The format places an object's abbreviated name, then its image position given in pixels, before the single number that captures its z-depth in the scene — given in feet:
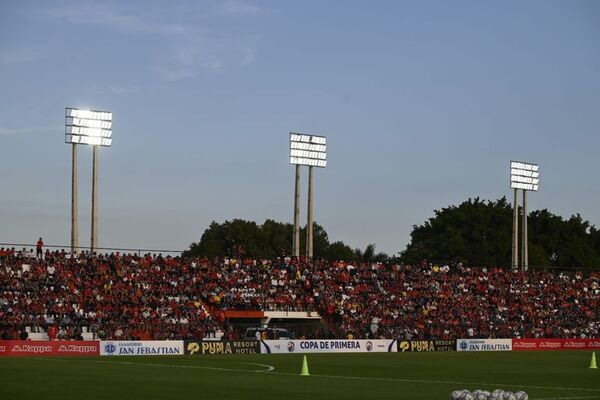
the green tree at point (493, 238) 453.99
